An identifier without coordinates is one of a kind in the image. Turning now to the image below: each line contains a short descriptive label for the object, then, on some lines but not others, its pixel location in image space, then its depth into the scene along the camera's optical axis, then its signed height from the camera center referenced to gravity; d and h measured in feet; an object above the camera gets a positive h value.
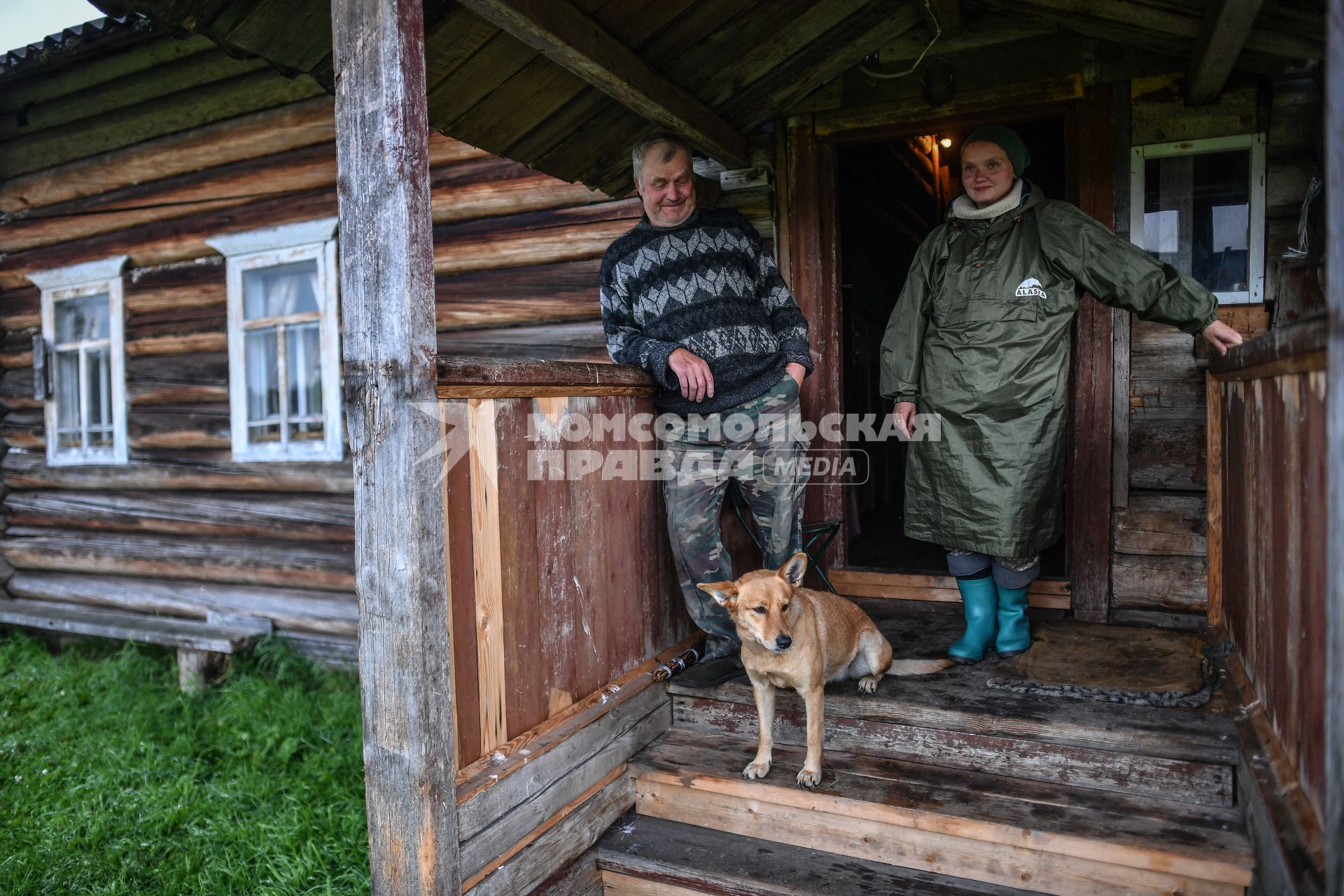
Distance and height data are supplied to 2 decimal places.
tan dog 9.21 -2.41
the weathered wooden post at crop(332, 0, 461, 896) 7.25 +0.10
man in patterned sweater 10.93 +1.12
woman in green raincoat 10.72 +1.00
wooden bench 19.08 -4.62
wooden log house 7.34 +0.12
